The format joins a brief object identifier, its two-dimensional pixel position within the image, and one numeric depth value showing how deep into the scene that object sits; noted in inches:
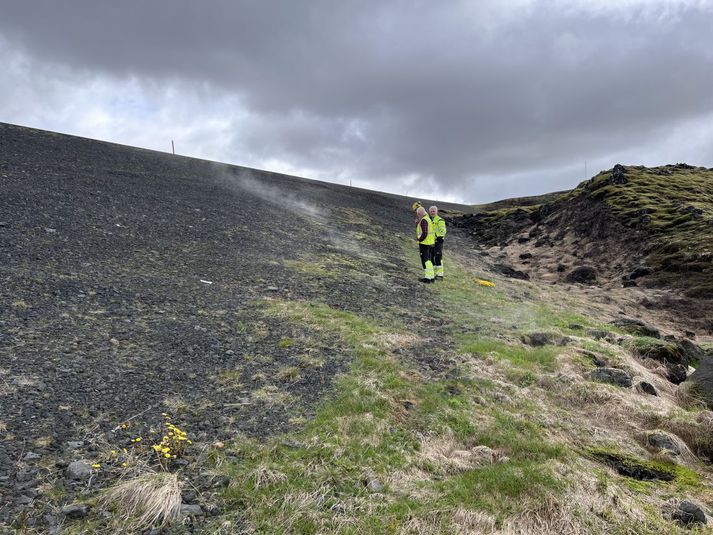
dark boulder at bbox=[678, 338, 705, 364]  557.3
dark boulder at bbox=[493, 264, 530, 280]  1124.5
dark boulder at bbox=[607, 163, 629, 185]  1733.6
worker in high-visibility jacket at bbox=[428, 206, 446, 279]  812.6
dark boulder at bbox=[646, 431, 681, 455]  305.4
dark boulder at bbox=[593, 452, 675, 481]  273.0
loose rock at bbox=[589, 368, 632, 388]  401.7
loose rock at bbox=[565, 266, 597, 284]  1085.8
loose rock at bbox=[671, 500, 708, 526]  224.1
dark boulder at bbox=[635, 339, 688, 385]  493.1
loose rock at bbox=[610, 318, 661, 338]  631.2
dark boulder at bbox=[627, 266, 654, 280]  1025.5
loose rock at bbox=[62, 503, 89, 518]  190.5
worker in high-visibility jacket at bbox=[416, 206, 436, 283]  765.9
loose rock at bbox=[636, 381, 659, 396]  398.3
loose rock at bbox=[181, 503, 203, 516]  201.8
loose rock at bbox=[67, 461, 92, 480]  212.2
